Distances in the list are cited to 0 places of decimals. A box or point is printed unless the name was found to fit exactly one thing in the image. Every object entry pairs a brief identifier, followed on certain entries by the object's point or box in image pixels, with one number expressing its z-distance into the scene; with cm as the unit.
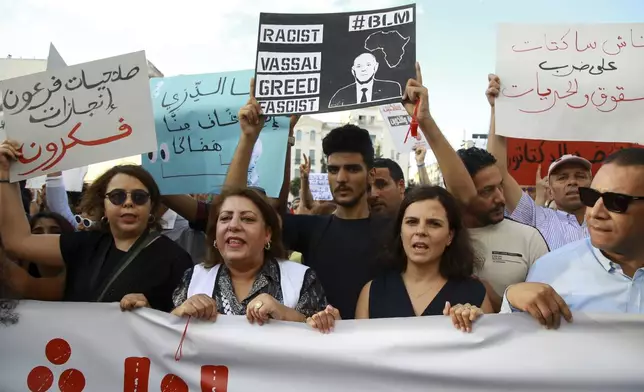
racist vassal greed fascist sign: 316
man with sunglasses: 214
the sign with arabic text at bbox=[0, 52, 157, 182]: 311
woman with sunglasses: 283
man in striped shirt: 364
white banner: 221
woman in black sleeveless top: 256
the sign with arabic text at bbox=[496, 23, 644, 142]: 312
